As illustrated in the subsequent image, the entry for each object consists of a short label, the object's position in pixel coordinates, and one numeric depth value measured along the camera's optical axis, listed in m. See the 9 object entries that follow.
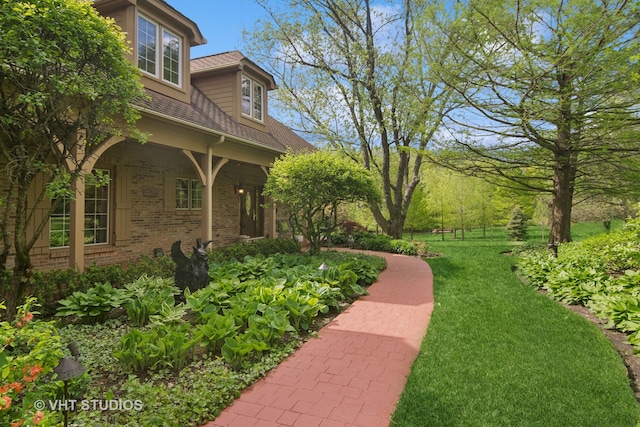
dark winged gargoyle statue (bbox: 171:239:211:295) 5.62
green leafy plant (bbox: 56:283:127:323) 4.57
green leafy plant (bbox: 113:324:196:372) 3.32
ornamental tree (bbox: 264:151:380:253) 8.25
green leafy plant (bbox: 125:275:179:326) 4.55
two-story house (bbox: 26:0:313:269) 7.13
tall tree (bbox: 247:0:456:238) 12.69
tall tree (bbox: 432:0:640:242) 6.73
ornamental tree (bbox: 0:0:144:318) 3.60
